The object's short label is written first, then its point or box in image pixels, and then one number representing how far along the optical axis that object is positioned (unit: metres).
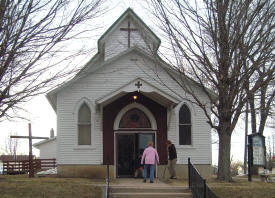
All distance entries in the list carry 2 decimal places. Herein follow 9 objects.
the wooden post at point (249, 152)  20.55
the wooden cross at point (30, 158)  21.35
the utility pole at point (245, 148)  41.27
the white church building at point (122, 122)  21.00
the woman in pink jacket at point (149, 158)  17.80
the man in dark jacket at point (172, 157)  19.58
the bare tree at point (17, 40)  11.42
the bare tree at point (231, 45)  16.58
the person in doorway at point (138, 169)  20.70
